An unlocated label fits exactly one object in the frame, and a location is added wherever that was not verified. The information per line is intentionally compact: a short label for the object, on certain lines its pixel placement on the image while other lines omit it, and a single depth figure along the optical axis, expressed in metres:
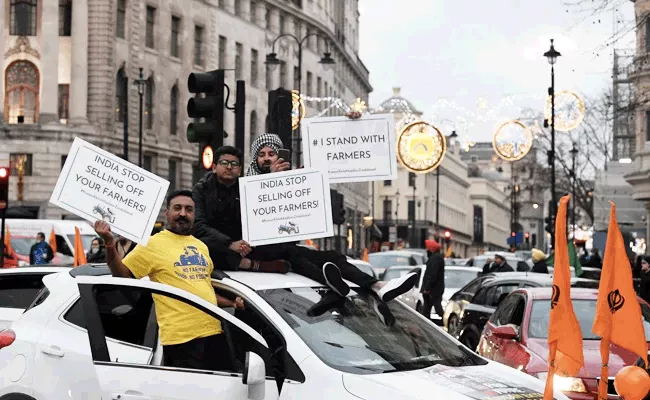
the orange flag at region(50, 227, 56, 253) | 32.58
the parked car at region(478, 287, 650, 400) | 11.22
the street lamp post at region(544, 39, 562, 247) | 39.17
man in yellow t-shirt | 7.70
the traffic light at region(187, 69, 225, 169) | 14.41
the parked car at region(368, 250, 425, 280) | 39.28
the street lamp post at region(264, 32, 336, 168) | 40.67
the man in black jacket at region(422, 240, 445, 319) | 23.59
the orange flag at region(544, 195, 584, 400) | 6.74
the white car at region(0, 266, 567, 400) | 7.15
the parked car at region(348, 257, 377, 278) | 28.11
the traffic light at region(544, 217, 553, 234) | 57.56
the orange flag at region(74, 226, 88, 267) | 22.00
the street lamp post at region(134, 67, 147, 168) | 56.82
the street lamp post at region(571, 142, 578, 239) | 67.52
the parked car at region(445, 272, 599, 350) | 17.20
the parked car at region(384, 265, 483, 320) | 26.17
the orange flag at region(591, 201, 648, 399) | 6.81
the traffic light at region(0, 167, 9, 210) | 25.05
